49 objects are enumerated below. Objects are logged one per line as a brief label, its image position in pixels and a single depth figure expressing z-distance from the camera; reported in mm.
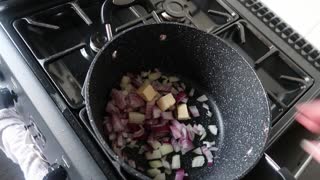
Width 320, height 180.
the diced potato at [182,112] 614
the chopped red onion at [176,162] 568
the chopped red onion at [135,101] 595
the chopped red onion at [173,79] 665
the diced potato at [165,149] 571
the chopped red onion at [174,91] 643
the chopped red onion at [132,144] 562
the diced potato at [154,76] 645
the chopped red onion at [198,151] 590
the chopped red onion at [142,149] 567
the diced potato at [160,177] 544
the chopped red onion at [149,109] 595
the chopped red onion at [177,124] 602
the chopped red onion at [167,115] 604
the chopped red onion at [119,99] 591
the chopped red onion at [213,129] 621
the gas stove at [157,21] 563
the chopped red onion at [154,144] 572
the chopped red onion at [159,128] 586
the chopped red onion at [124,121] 572
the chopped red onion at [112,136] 543
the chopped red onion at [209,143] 604
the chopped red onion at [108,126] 552
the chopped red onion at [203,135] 608
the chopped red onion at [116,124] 560
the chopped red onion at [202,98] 653
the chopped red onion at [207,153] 583
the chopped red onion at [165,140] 584
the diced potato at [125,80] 621
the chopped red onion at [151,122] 588
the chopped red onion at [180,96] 635
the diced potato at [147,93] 605
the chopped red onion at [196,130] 613
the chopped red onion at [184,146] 588
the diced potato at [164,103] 610
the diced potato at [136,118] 581
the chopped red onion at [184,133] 593
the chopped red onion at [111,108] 580
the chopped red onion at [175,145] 586
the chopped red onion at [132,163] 529
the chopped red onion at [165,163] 561
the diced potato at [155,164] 560
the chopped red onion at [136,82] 626
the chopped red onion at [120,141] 549
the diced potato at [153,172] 546
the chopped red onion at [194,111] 632
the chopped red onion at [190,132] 600
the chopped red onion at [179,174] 553
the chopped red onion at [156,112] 596
